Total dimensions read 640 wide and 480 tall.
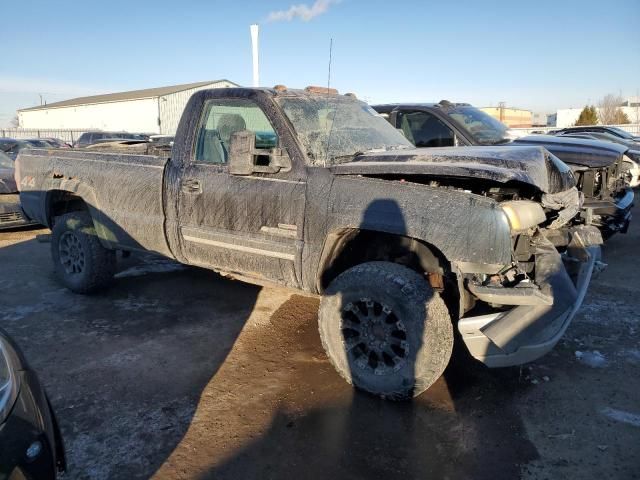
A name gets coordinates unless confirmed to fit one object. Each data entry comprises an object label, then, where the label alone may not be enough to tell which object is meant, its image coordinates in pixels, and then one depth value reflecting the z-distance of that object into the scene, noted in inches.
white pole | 527.8
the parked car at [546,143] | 247.8
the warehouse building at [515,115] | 2062.7
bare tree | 1707.7
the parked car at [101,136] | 871.7
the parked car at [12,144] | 528.2
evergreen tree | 1384.4
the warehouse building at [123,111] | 1526.8
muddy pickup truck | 116.0
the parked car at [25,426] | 71.7
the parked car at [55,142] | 797.7
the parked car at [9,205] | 327.9
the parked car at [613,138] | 496.6
